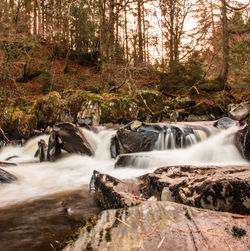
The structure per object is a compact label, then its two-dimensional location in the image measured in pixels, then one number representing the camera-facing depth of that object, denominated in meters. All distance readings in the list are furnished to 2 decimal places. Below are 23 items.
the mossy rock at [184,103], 11.96
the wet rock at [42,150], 7.12
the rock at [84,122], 9.96
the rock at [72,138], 6.80
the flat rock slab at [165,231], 1.29
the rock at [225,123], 7.44
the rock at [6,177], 4.59
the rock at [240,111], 8.86
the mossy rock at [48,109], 10.30
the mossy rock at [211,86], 14.10
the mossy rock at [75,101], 10.47
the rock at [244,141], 5.14
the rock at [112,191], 2.42
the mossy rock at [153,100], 10.59
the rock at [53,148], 7.11
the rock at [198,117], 11.09
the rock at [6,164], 6.25
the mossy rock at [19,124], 9.66
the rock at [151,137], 6.62
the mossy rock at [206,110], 11.39
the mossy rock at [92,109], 10.13
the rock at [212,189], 1.90
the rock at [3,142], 9.21
